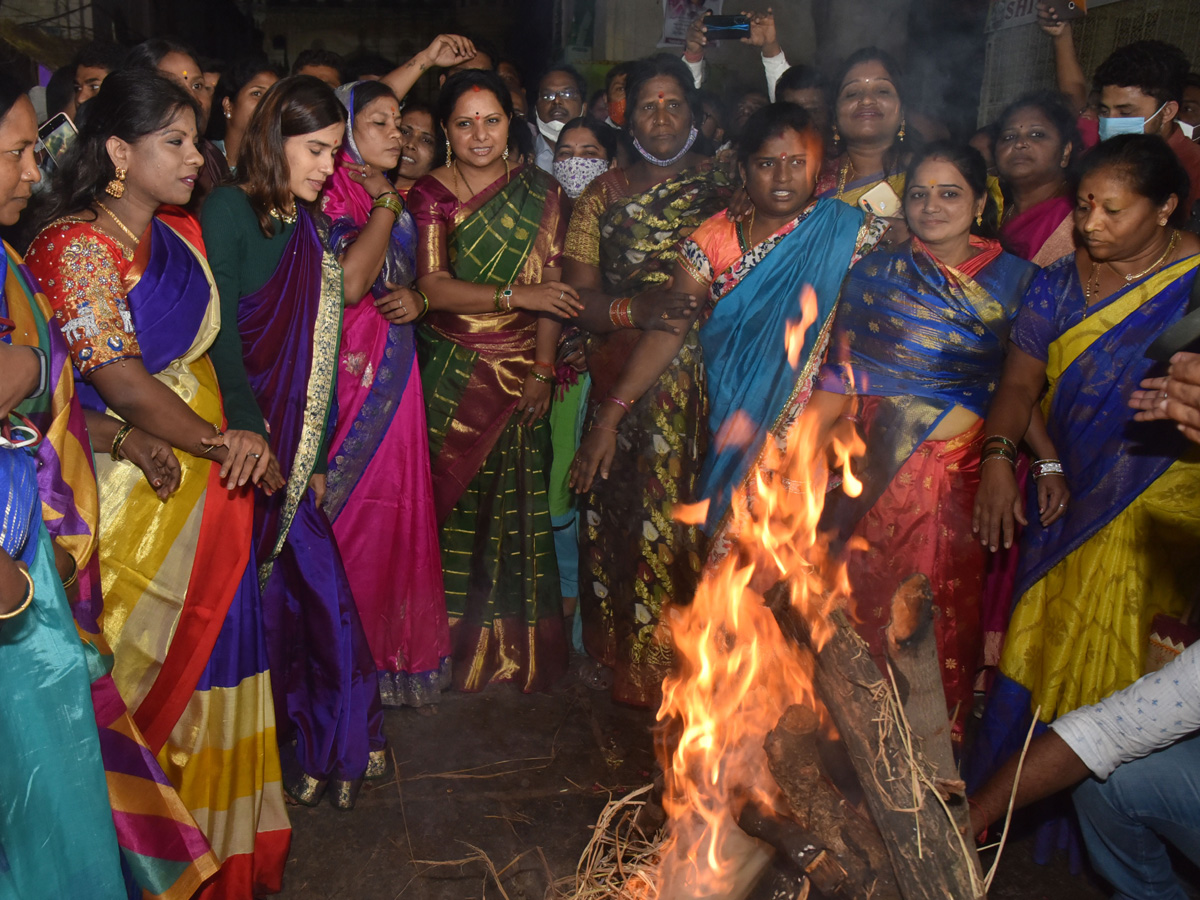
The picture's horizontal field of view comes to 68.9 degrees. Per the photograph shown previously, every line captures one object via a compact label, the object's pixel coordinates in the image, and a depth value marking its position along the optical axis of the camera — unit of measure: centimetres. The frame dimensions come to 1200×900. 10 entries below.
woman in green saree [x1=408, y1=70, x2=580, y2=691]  357
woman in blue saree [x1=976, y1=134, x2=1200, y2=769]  262
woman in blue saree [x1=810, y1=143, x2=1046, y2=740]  299
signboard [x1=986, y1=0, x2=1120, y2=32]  467
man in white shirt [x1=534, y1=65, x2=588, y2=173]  489
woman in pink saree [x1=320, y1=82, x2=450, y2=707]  324
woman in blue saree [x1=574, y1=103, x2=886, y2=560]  311
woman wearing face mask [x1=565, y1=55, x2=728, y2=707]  343
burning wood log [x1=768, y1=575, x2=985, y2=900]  172
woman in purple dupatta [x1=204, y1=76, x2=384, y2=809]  265
